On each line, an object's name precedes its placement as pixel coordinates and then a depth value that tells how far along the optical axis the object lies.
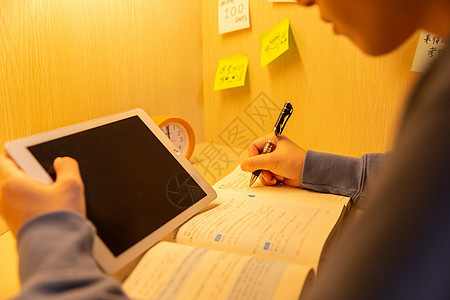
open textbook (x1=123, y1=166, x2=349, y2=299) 0.37
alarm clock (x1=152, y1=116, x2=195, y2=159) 0.79
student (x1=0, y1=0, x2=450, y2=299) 0.23
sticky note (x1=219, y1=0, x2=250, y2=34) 0.93
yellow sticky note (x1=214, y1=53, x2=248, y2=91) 0.97
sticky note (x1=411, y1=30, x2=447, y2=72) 0.72
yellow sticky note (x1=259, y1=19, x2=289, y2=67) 0.87
